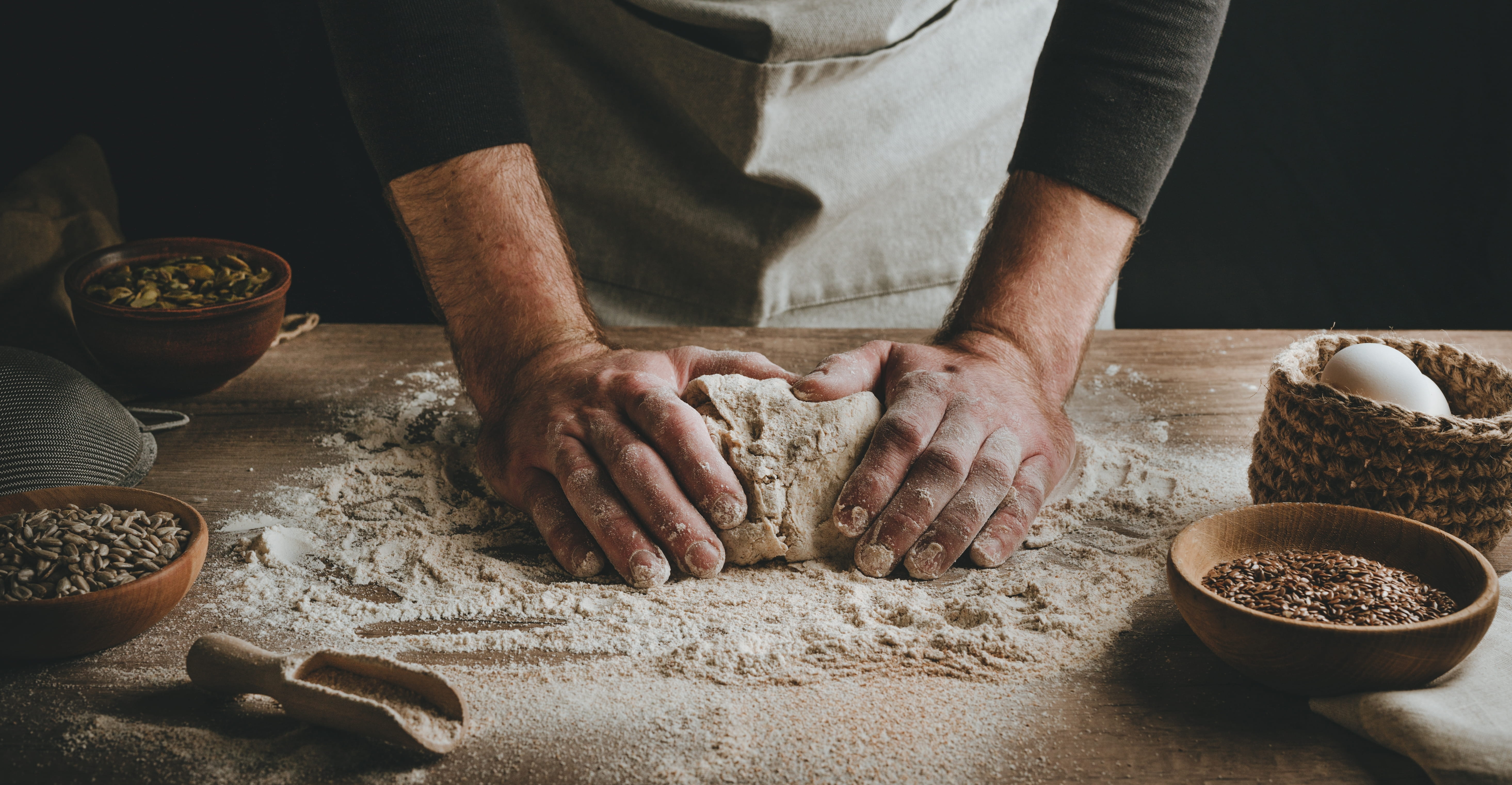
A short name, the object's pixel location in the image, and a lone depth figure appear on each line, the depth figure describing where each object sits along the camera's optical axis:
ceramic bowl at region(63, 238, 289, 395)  1.26
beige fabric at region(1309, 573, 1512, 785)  1.01
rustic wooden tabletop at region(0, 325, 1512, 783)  1.03
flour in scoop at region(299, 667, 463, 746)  1.04
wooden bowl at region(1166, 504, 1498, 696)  1.04
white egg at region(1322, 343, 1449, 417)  1.13
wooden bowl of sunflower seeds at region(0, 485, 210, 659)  1.06
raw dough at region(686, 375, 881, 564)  1.15
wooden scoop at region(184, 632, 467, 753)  1.03
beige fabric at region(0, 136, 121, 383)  1.34
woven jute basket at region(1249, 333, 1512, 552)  1.11
